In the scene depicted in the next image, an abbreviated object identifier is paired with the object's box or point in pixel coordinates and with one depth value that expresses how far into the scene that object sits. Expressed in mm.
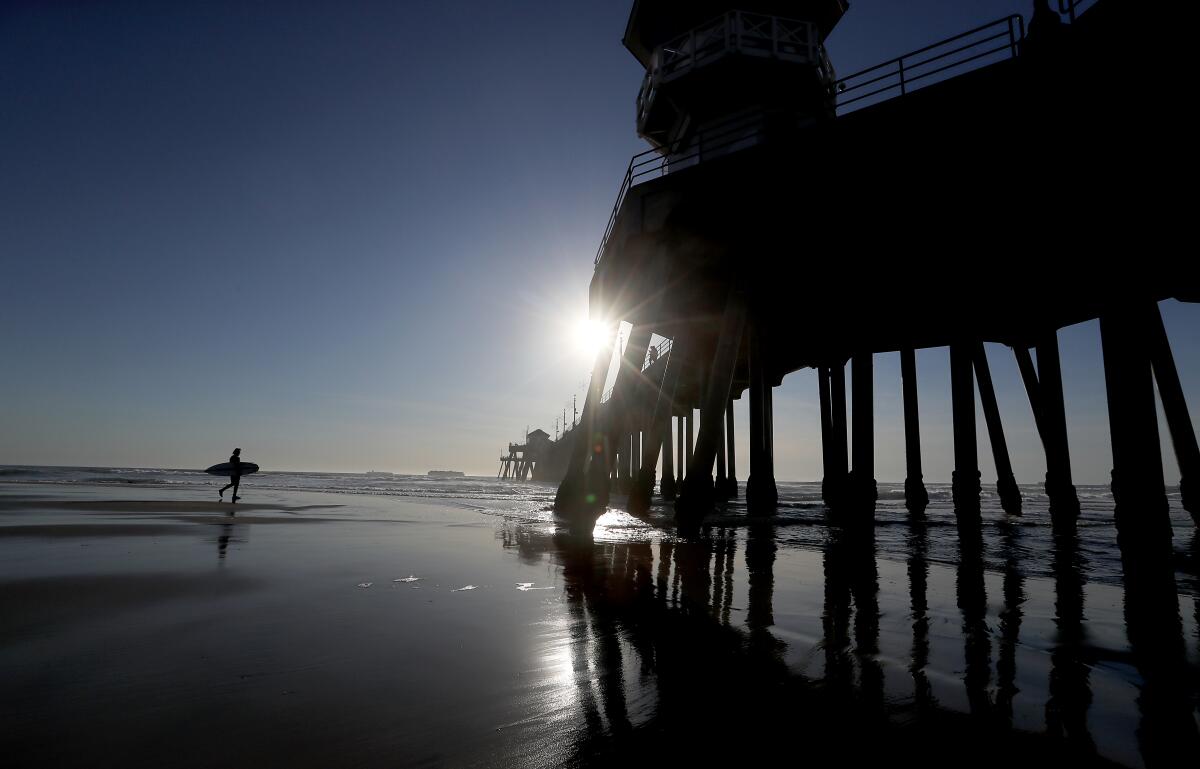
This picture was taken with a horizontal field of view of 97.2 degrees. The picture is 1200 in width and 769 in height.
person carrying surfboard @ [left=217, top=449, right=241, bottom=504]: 16703
